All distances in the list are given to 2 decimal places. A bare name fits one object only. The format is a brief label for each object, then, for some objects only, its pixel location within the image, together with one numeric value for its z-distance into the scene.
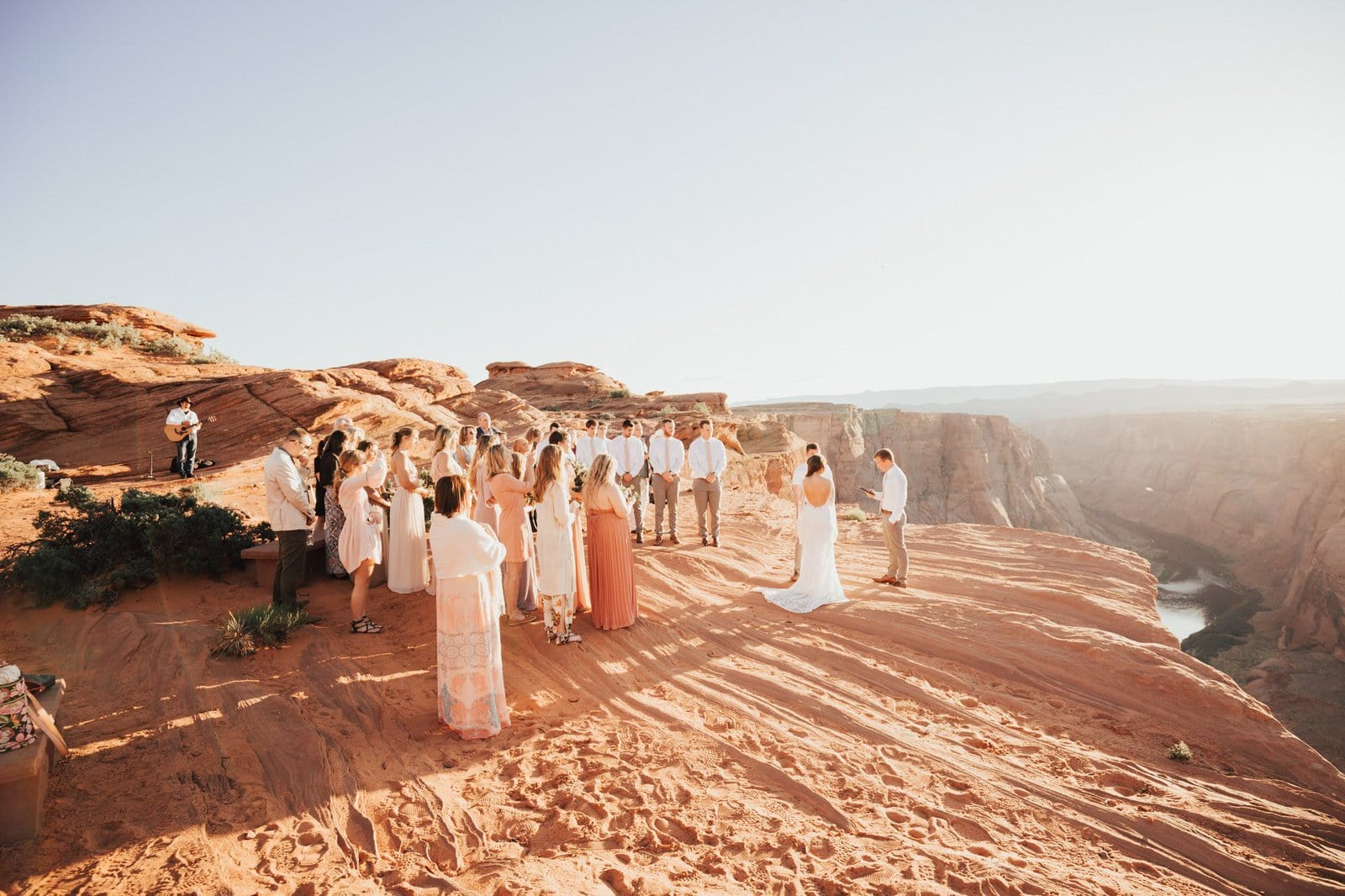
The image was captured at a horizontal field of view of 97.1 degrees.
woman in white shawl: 4.98
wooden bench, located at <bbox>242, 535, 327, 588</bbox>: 7.86
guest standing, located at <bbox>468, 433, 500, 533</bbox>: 7.50
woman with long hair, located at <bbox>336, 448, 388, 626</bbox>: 6.60
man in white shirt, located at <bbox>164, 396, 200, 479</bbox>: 12.07
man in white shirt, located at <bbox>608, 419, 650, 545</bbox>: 11.41
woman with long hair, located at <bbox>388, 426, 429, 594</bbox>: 7.23
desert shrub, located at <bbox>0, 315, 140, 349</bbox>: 17.95
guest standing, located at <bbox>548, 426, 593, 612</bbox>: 7.87
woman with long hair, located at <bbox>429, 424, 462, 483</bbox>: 7.37
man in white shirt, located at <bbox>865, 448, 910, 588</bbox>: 9.24
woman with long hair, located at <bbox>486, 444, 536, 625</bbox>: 6.88
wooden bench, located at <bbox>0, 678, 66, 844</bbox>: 3.52
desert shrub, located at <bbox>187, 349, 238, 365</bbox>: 18.85
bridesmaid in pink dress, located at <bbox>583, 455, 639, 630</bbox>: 6.99
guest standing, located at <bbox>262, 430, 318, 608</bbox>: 6.47
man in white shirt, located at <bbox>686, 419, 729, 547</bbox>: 11.05
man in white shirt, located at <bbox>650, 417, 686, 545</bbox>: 11.02
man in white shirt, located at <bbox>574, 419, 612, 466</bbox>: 11.20
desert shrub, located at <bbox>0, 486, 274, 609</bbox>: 6.96
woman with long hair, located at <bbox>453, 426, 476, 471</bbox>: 9.52
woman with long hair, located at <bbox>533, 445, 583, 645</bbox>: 6.51
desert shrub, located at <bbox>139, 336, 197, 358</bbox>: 18.97
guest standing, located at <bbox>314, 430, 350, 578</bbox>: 7.36
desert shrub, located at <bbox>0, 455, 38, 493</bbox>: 10.42
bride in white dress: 8.62
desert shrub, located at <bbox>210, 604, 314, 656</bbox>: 6.22
